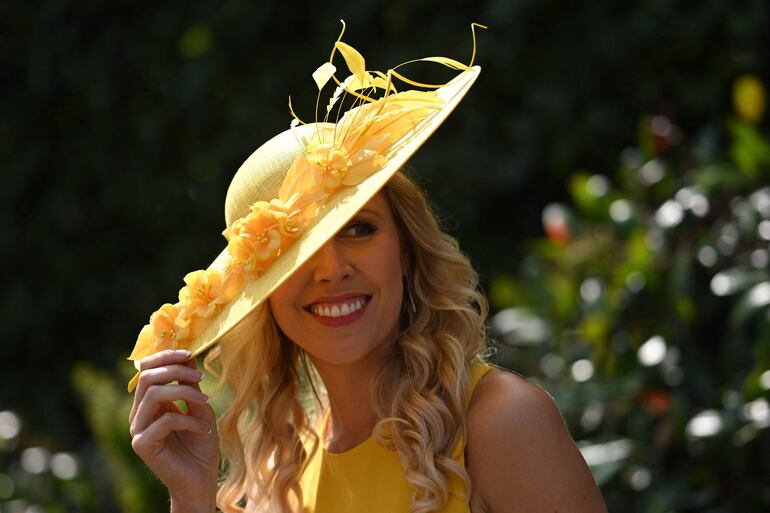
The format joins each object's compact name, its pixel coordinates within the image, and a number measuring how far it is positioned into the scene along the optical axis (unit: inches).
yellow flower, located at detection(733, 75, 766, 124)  343.9
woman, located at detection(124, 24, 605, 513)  174.6
